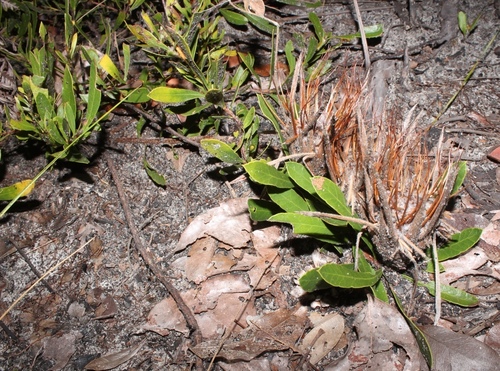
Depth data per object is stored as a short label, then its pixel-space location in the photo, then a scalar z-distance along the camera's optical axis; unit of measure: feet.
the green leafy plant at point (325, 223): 1.51
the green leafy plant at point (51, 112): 1.77
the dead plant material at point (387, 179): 1.49
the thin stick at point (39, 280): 1.73
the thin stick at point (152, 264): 1.72
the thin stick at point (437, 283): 1.58
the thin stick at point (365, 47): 2.09
